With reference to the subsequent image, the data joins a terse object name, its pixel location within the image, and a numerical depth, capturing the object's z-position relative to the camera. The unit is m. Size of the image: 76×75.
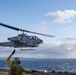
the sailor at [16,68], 11.80
